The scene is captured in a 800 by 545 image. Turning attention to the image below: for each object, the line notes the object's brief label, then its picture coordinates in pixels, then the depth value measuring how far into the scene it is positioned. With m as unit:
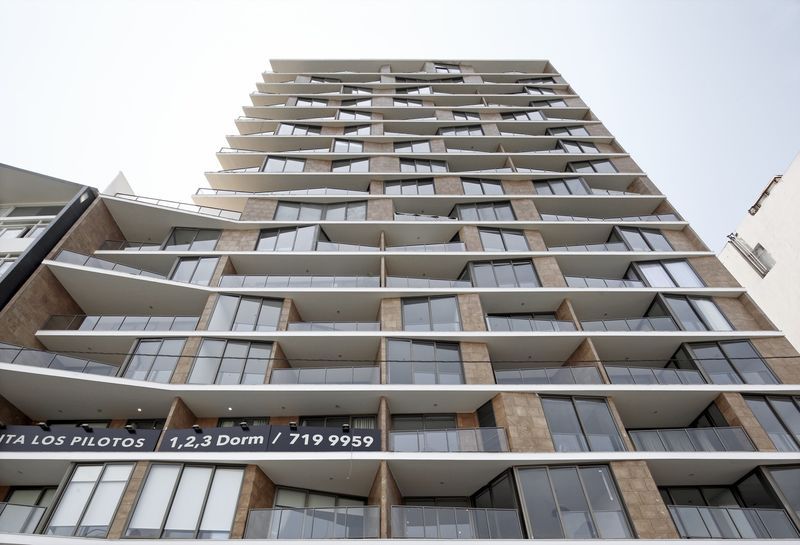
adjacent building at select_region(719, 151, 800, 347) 34.44
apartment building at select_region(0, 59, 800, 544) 14.77
